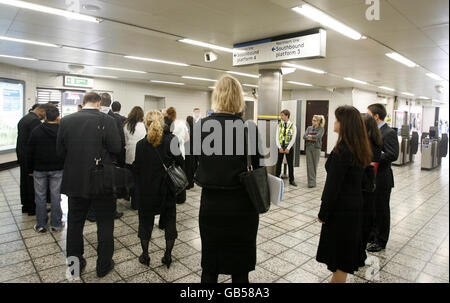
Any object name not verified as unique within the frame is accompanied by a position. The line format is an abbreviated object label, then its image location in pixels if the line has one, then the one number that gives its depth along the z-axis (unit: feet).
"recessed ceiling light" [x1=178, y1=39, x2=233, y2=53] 18.98
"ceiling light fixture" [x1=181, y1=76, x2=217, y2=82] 35.91
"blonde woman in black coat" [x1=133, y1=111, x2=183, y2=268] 9.61
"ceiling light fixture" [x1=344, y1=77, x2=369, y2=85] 33.80
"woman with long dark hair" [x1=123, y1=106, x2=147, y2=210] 14.96
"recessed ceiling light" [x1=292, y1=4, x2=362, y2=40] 12.76
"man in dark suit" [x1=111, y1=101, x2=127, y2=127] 16.12
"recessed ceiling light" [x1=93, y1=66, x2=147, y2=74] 29.91
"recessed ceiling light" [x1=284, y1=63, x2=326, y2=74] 26.43
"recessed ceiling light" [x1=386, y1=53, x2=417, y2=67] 21.26
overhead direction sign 15.57
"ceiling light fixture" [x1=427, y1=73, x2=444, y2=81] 29.23
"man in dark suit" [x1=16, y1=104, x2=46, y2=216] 14.49
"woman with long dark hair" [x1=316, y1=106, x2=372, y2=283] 7.45
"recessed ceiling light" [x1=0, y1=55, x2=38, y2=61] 24.69
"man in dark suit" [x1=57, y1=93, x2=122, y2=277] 8.96
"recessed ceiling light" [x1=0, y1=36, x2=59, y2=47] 19.03
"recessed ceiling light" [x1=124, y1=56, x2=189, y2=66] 24.79
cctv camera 21.23
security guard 23.49
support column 22.82
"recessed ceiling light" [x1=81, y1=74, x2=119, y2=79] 36.40
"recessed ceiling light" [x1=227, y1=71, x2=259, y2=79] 32.73
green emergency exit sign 34.35
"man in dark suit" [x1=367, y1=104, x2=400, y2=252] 11.09
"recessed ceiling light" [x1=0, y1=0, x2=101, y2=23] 12.85
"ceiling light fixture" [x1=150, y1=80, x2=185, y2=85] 40.29
